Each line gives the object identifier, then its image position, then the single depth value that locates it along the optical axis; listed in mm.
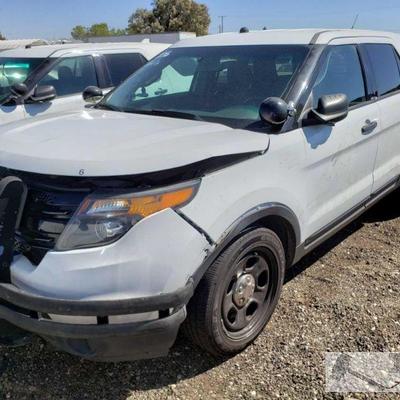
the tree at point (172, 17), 51656
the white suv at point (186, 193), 2184
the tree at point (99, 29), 69338
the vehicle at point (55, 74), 6172
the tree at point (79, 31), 70925
